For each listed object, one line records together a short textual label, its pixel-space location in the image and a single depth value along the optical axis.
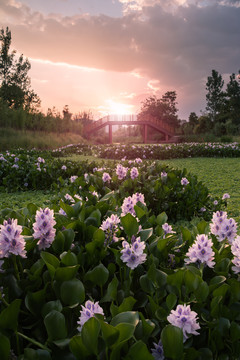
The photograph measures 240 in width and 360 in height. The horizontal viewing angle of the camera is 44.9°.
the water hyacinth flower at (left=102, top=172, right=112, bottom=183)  4.39
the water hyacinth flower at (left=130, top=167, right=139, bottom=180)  4.58
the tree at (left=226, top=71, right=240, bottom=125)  45.59
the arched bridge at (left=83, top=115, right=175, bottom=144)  29.75
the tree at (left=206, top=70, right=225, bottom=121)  52.09
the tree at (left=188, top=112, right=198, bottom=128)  55.00
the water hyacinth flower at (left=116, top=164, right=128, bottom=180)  4.62
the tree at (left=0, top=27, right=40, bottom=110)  30.77
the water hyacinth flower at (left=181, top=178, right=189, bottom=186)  4.71
